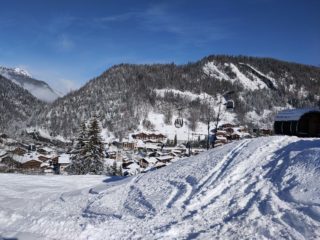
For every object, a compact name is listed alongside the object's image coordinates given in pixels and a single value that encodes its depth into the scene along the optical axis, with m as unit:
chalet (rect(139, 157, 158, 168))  58.39
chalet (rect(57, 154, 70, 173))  51.27
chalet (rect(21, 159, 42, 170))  56.43
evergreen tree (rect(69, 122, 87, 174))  26.08
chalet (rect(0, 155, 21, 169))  57.05
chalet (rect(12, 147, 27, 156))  69.72
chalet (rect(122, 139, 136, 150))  98.75
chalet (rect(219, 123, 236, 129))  110.88
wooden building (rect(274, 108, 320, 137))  16.61
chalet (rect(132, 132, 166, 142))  113.01
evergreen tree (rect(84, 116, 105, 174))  25.98
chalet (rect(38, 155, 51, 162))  61.03
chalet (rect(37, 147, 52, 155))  78.70
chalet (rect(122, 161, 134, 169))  53.15
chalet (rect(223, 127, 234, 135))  102.03
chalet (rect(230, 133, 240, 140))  92.15
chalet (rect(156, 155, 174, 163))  59.11
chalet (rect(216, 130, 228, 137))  89.91
